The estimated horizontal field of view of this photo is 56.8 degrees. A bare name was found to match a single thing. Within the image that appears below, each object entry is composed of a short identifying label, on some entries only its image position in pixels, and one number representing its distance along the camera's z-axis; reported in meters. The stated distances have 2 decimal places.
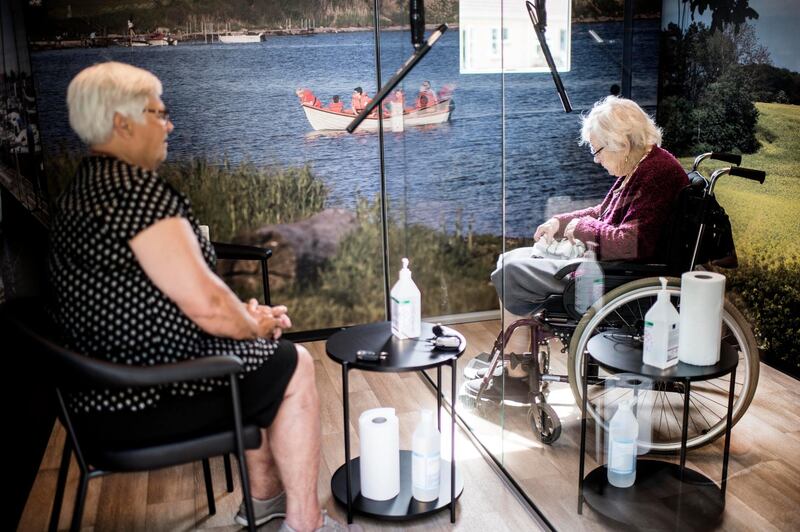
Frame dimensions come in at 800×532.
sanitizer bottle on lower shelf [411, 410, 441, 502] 2.20
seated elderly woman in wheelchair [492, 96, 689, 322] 1.70
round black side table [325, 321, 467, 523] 2.04
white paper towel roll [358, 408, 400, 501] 2.20
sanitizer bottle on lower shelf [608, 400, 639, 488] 2.10
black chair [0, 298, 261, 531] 1.50
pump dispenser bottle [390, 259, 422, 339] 2.21
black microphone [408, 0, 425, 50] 2.98
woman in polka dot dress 1.59
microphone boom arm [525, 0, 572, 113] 2.02
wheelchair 1.58
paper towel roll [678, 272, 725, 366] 1.65
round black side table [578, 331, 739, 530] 1.78
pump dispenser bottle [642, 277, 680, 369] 1.86
